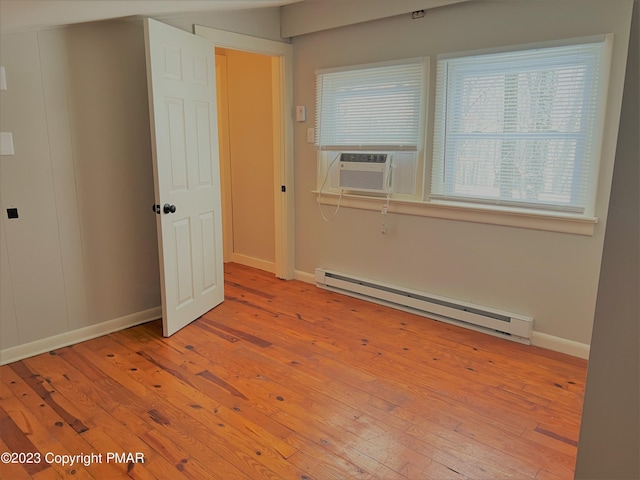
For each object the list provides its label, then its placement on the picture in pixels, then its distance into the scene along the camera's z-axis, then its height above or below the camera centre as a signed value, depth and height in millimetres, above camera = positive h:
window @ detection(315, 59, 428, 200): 3412 +245
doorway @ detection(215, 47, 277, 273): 4570 -102
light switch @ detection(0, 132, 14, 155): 2613 +6
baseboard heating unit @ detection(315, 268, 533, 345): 3076 -1165
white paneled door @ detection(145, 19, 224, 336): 2951 -158
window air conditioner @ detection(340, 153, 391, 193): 3578 -199
